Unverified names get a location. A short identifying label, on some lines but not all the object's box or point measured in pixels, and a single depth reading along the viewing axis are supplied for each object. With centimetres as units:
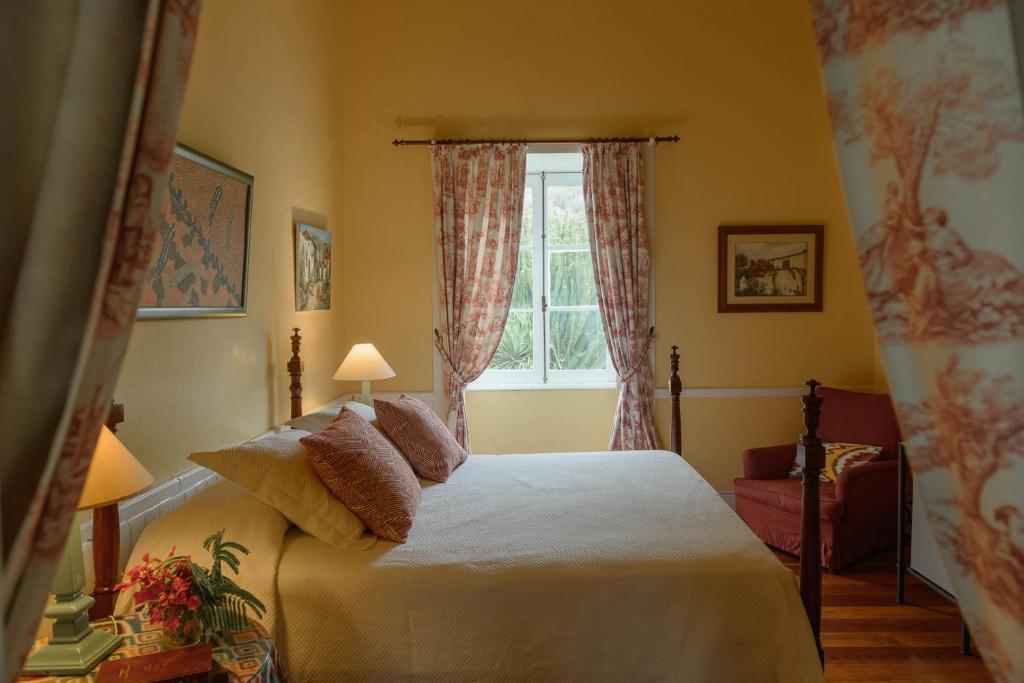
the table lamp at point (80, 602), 173
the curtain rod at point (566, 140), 519
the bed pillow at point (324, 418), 333
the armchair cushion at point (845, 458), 444
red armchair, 414
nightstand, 177
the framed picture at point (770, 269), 533
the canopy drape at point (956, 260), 81
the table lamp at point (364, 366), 446
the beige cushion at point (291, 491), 251
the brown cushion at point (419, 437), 345
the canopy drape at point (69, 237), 81
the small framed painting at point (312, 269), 425
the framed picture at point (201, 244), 263
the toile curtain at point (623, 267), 521
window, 556
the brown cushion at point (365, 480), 260
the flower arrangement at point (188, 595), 179
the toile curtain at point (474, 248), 521
